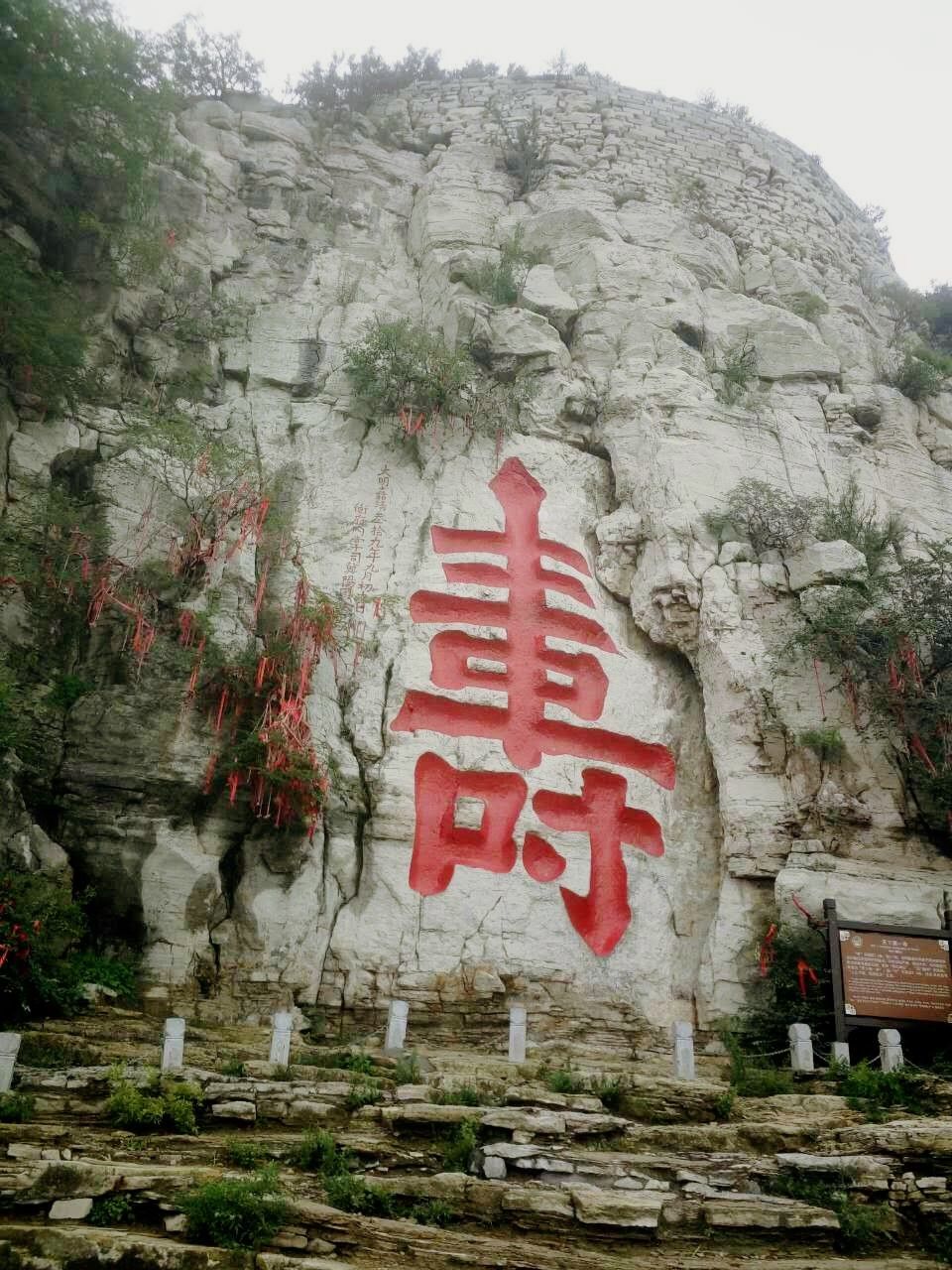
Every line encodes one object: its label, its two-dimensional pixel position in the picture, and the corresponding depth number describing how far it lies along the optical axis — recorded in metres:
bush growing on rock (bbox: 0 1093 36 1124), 5.75
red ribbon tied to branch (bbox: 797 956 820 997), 8.43
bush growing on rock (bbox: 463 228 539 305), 13.92
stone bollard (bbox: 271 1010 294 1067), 6.90
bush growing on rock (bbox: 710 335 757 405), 13.32
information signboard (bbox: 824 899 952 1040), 8.09
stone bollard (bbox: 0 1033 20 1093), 6.03
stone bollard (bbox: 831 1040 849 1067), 7.74
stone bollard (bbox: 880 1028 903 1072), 7.70
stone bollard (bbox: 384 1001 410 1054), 7.77
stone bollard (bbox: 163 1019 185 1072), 6.50
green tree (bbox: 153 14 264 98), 16.27
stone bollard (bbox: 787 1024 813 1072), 7.80
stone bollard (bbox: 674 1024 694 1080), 7.70
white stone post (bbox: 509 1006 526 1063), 7.77
